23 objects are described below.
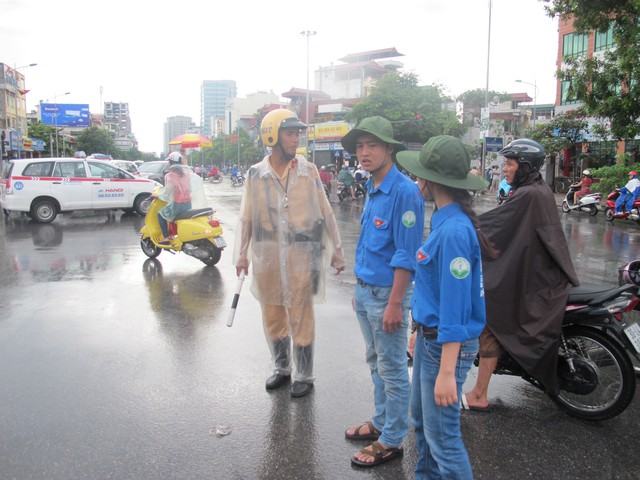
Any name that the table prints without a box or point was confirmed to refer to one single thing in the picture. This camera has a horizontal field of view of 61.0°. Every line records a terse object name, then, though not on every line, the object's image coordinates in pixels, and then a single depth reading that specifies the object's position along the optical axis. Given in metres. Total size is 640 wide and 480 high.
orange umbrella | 28.84
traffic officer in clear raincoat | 3.79
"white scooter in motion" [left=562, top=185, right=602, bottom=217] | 18.08
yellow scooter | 8.47
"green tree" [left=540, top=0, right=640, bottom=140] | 13.27
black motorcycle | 3.33
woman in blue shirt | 2.18
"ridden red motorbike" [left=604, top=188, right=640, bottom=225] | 15.62
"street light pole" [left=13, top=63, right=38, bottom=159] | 64.29
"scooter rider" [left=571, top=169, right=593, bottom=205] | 19.39
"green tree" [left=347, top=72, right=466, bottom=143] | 38.56
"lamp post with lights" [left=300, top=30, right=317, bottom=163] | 39.53
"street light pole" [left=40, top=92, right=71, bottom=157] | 62.40
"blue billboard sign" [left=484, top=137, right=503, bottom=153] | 23.84
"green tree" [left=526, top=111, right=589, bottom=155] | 27.12
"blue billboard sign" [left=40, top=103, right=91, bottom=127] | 62.84
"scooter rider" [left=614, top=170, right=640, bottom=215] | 15.63
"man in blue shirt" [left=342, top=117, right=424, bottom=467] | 2.82
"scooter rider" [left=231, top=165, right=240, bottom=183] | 41.53
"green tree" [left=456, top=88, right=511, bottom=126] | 62.06
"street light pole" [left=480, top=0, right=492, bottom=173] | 29.76
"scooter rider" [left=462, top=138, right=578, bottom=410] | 3.35
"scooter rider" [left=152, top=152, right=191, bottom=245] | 8.53
